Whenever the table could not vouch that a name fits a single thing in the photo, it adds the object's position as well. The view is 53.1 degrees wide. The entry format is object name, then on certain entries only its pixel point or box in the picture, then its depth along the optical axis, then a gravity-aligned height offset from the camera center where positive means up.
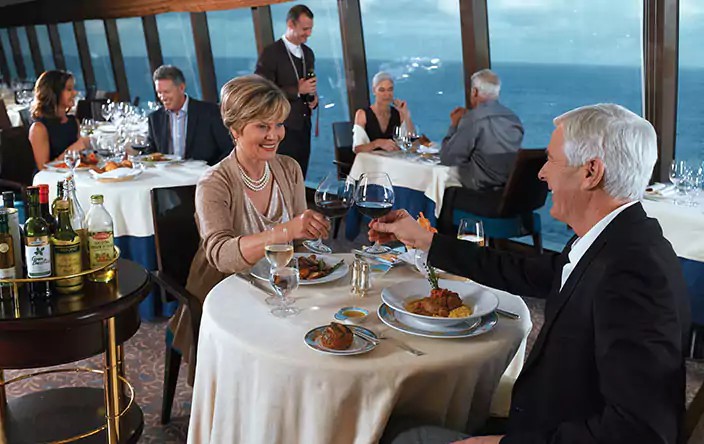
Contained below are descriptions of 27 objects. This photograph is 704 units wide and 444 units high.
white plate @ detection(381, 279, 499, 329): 1.88 -0.77
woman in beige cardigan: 2.61 -0.52
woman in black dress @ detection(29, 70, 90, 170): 5.01 -0.36
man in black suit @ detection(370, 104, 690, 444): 1.39 -0.63
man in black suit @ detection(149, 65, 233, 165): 4.76 -0.48
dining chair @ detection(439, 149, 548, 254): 4.54 -1.24
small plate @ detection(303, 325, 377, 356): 1.74 -0.76
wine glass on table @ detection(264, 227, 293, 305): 1.97 -0.57
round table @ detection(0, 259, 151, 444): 2.03 -0.81
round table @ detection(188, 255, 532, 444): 1.71 -0.84
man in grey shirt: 4.96 -0.83
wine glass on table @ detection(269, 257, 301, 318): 1.91 -0.63
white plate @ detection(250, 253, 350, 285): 2.25 -0.74
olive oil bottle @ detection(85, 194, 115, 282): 2.20 -0.53
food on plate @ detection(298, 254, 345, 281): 2.28 -0.73
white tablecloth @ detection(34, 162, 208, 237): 4.02 -0.78
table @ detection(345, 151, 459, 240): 5.22 -1.10
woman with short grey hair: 6.04 -0.73
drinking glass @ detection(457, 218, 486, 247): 2.23 -0.65
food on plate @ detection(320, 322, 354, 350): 1.77 -0.73
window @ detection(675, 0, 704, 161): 4.78 -0.60
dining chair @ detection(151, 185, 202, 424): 2.90 -0.75
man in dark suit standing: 6.16 -0.29
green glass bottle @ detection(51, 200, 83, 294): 2.10 -0.53
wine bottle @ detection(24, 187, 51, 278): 2.04 -0.49
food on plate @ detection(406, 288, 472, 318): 1.91 -0.75
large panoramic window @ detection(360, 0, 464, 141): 7.32 -0.30
